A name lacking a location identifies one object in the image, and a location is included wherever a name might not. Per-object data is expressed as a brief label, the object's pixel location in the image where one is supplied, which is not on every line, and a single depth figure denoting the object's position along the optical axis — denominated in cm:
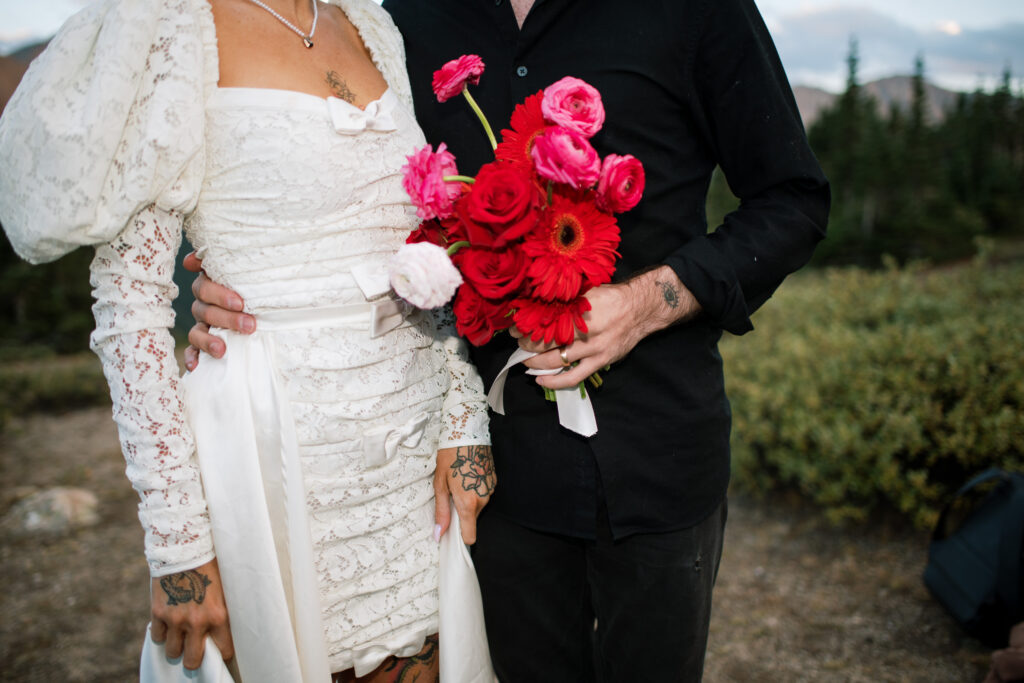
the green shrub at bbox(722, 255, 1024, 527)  418
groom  174
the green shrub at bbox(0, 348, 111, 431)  843
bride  146
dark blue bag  327
